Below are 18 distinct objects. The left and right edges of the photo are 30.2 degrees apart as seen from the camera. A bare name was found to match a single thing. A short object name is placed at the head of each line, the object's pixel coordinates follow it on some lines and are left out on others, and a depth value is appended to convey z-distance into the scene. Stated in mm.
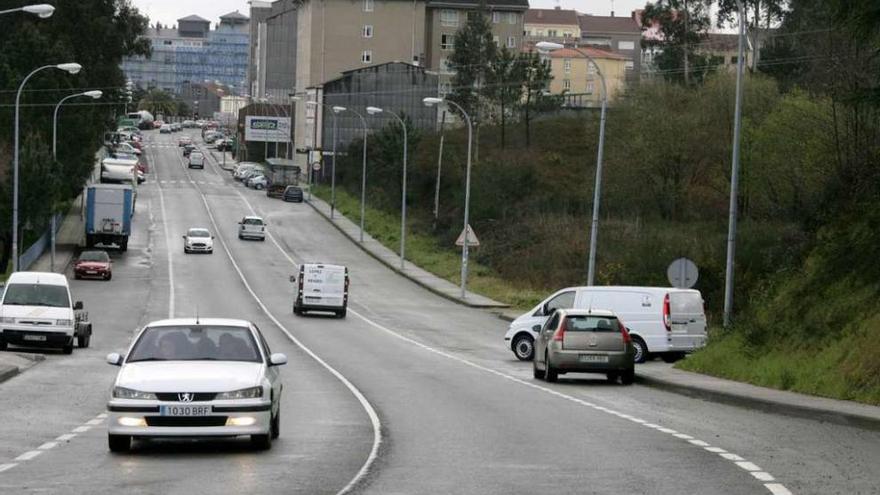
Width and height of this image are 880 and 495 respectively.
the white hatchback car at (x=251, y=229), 98188
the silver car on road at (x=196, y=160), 161000
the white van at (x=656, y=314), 39156
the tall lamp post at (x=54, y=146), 73819
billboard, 162625
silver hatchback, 31109
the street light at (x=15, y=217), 59844
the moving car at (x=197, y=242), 89125
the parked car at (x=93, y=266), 73312
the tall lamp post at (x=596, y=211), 50000
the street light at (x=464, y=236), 69750
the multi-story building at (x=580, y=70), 195000
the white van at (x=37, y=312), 38219
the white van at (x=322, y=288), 60094
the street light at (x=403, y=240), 85838
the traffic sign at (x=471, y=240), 68375
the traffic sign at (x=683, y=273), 39000
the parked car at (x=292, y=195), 125188
